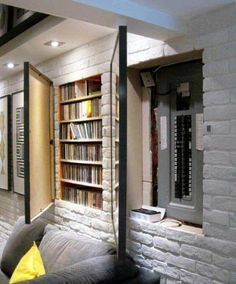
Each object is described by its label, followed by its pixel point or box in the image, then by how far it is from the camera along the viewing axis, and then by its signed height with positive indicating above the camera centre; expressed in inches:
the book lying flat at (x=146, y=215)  81.9 -22.5
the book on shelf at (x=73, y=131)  104.8 +2.1
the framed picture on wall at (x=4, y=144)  146.2 -3.6
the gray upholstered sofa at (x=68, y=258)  69.9 -34.4
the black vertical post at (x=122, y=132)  51.6 +0.8
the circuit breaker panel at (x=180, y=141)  77.2 -1.3
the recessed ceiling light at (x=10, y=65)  121.4 +30.9
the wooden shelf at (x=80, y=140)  96.2 -1.3
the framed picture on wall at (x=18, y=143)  134.1 -2.8
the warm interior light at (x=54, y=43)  93.4 +30.5
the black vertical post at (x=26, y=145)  83.2 -2.4
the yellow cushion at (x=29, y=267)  89.9 -41.2
